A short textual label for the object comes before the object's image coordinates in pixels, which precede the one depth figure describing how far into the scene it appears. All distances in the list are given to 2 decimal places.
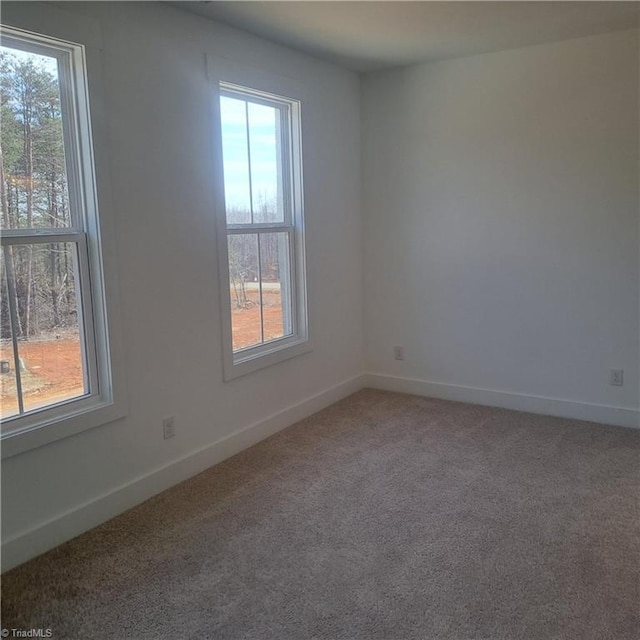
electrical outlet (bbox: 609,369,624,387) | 3.74
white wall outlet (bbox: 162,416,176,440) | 3.00
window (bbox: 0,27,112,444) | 2.30
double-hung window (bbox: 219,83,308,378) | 3.38
